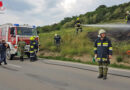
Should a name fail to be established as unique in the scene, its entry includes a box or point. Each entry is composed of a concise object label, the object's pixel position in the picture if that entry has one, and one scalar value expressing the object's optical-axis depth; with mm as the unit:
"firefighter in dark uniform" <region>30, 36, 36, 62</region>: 11945
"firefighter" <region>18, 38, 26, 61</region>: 12531
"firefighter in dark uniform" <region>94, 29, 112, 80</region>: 6617
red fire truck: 12758
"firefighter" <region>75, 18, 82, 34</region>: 18422
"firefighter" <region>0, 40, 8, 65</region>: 10602
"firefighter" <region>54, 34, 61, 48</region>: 17822
